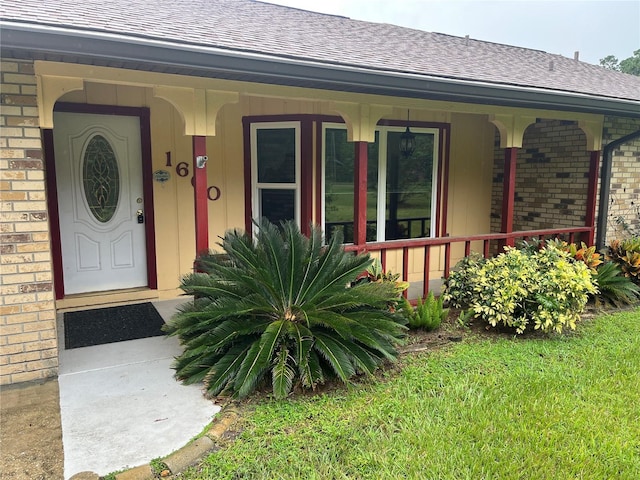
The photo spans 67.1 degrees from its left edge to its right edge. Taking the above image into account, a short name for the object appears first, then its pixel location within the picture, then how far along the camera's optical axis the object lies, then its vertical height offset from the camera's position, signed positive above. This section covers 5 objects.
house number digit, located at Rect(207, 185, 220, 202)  5.99 -0.07
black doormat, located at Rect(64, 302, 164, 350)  4.54 -1.40
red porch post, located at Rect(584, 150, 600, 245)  6.61 -0.06
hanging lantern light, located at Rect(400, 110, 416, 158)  6.96 +0.65
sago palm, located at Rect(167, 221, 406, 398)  3.39 -0.99
